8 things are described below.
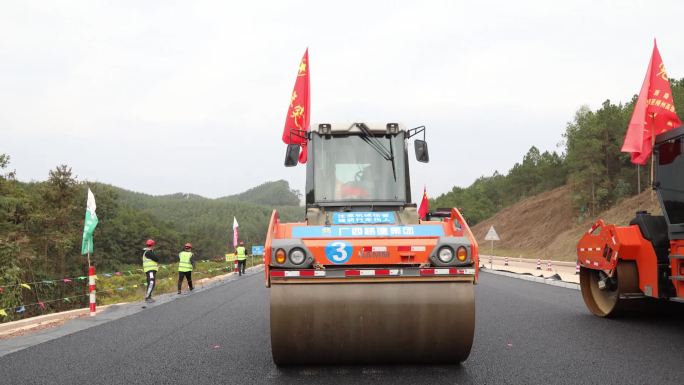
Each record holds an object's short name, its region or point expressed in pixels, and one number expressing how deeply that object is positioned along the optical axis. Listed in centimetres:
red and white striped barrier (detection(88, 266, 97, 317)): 1054
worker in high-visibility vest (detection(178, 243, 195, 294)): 1530
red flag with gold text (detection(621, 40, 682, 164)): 774
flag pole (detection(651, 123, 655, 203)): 720
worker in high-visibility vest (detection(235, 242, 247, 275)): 2372
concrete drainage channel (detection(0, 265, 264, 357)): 745
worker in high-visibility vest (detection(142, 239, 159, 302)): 1314
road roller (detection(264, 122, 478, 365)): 477
